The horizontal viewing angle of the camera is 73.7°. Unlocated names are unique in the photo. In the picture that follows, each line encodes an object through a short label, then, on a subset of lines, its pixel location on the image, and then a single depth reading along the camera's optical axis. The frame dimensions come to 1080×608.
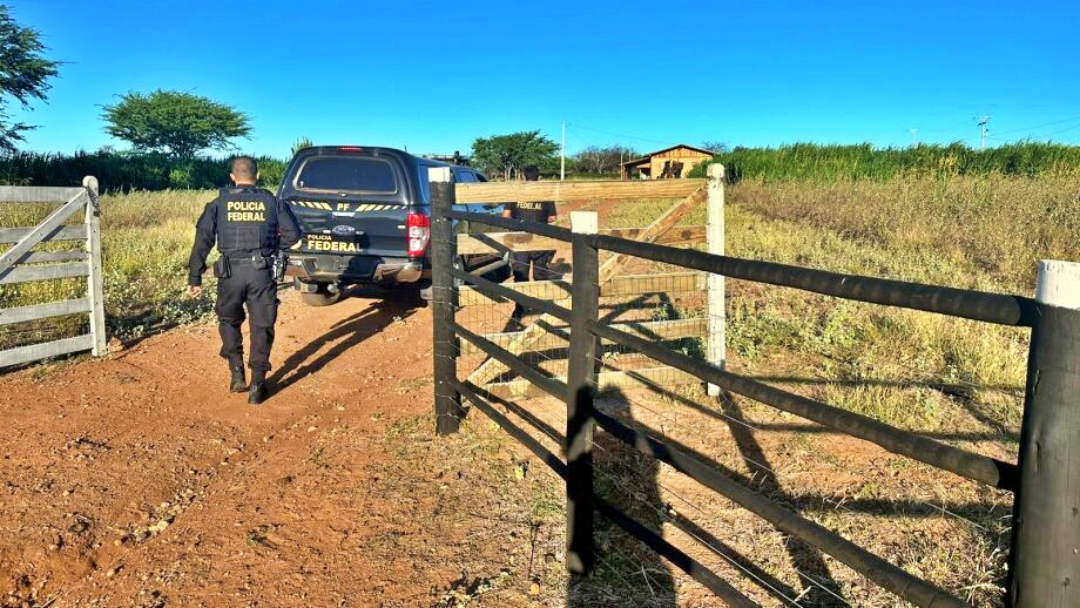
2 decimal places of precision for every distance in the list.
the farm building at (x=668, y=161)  61.38
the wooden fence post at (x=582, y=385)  2.82
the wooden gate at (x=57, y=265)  6.08
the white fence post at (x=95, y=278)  6.61
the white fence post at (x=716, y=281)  5.10
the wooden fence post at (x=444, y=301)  4.45
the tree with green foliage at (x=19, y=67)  26.16
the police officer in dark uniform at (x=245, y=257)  5.68
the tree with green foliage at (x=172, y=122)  55.56
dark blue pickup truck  7.91
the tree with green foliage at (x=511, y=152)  75.94
